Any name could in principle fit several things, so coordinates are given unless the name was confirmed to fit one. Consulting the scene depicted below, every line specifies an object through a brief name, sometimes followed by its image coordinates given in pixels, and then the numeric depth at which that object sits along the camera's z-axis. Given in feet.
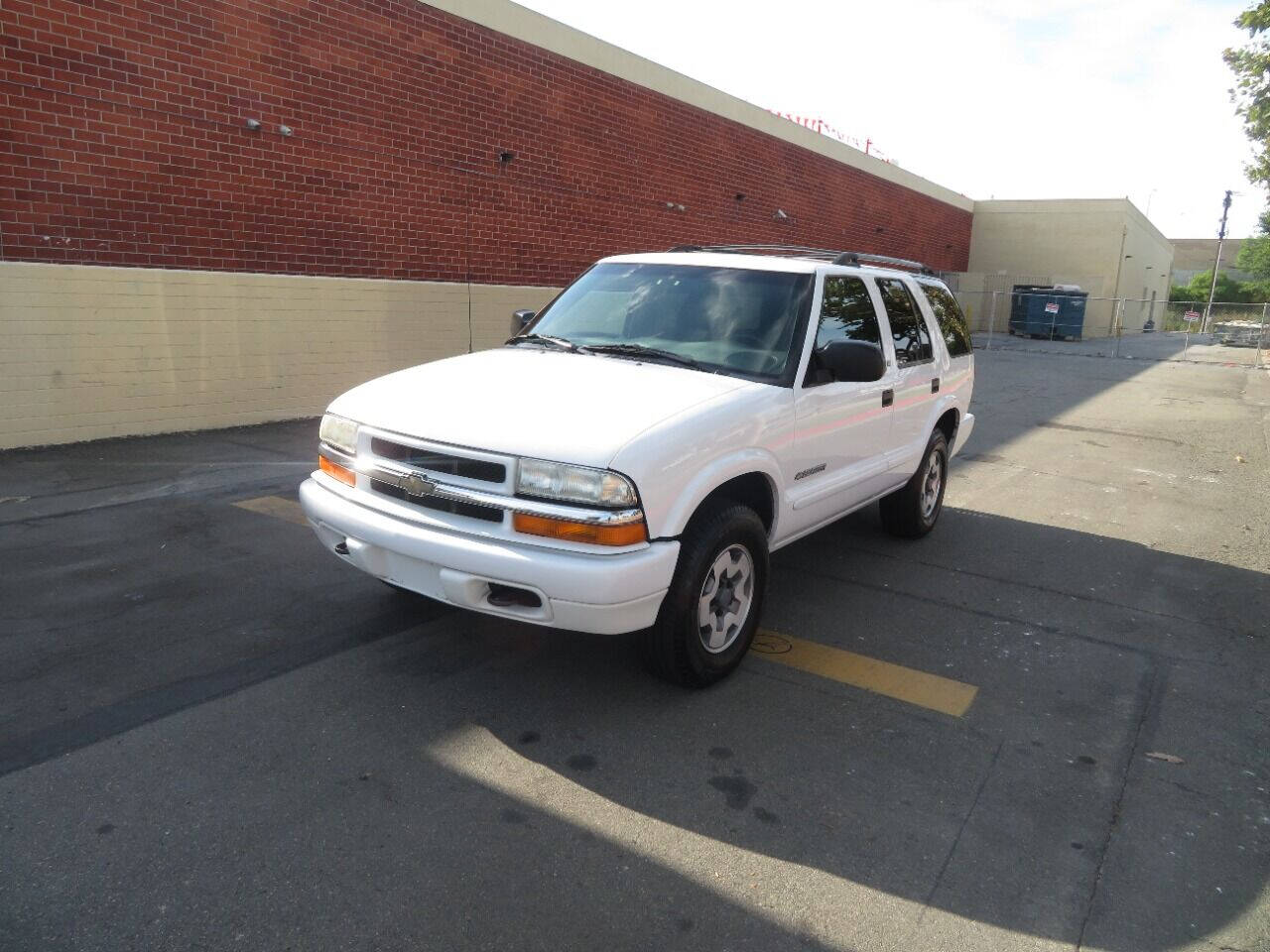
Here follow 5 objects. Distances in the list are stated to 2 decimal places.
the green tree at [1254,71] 60.95
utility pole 219.96
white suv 11.34
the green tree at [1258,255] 212.29
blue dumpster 116.26
